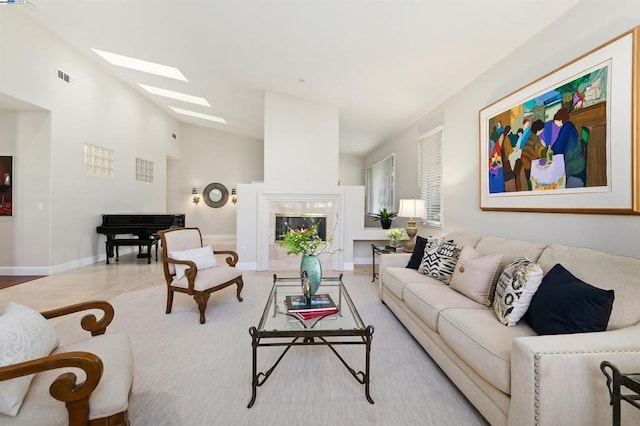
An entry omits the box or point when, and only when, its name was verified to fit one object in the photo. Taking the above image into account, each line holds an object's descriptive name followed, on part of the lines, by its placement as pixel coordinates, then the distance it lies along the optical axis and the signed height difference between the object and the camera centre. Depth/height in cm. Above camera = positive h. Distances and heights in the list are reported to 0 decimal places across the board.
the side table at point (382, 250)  432 -55
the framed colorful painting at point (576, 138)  179 +58
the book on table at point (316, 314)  197 -70
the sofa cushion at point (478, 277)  216 -49
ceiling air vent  485 +230
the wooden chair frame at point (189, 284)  288 -77
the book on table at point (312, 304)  205 -68
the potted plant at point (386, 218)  562 -9
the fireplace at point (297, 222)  537 -17
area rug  161 -112
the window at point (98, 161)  554 +103
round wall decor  919 +56
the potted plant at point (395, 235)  445 -33
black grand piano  564 -29
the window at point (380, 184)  666 +77
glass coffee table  172 -72
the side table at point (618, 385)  100 -61
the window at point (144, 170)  711 +106
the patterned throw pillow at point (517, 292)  174 -48
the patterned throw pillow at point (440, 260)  274 -45
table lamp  410 +3
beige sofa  119 -66
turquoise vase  230 -45
